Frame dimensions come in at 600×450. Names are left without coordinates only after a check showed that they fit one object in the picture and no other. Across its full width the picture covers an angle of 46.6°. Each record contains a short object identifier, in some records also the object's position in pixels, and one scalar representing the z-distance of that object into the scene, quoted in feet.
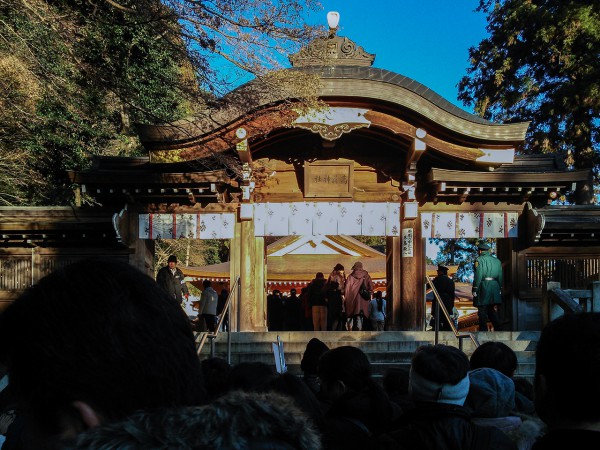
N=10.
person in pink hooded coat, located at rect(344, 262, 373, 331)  49.67
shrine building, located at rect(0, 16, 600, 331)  45.09
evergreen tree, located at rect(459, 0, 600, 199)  67.31
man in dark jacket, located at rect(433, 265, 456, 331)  44.50
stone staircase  36.09
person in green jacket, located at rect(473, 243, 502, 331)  43.47
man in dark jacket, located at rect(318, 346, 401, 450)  10.81
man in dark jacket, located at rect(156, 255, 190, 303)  42.65
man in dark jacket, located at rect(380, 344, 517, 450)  9.35
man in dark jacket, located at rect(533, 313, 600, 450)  6.53
